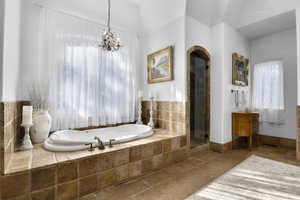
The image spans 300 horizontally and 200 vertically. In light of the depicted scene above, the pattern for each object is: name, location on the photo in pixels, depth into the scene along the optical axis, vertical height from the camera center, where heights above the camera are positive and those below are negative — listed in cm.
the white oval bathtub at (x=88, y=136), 189 -55
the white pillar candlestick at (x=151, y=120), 320 -41
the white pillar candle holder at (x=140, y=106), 339 -10
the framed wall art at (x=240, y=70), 350 +79
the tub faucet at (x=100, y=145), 193 -57
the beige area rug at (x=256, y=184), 169 -105
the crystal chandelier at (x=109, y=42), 213 +86
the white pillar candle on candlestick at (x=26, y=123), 189 -28
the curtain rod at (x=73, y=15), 234 +151
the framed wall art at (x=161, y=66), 304 +78
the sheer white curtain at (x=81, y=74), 241 +51
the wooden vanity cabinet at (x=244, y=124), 321 -48
